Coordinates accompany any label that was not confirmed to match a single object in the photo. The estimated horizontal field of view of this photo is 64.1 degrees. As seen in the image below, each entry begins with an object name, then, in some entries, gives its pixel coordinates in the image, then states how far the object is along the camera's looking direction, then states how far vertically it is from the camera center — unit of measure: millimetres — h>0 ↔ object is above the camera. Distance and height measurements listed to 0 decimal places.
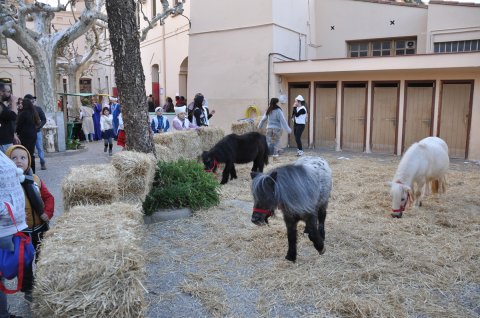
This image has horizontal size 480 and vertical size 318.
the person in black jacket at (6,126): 6531 -231
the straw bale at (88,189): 4168 -838
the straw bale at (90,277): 2354 -1050
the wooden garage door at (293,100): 14586 +466
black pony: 8305 -898
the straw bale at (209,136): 10117 -627
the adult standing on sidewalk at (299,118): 12578 -190
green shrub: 6172 -1259
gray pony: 3896 -873
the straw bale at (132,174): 5156 -831
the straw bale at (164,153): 7539 -827
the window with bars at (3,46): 26870 +4737
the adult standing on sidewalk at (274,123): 11289 -331
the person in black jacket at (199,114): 10738 -48
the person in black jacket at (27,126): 8016 -282
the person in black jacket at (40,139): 8672 -672
